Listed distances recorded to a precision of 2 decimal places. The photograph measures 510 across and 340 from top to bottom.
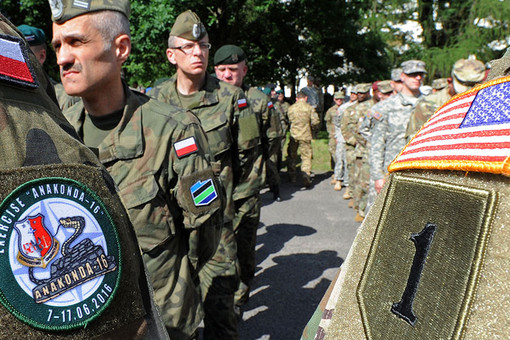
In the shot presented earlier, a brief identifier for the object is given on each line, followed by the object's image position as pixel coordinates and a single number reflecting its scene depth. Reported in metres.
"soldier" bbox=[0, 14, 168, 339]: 0.66
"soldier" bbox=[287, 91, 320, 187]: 9.68
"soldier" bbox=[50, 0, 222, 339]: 1.75
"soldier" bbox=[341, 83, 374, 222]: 6.75
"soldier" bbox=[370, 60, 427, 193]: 4.91
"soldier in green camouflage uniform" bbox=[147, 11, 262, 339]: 3.00
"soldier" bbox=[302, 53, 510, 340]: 0.70
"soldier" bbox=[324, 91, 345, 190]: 10.42
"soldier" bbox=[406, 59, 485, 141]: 3.53
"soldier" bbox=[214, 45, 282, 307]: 4.04
